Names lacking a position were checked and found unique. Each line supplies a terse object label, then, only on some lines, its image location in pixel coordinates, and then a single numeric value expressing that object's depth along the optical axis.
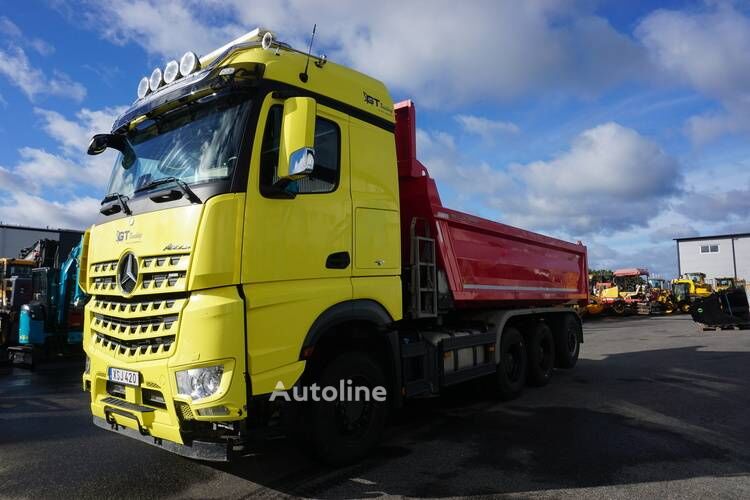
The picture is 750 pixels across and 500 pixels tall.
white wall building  48.16
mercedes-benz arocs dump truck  3.53
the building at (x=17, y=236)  28.52
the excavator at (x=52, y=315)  11.14
